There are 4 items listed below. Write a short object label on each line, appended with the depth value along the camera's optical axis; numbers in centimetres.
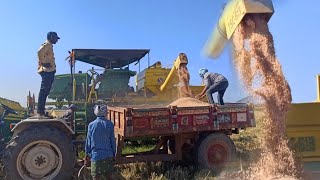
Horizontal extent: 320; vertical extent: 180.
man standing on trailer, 649
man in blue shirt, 386
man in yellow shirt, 441
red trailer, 453
